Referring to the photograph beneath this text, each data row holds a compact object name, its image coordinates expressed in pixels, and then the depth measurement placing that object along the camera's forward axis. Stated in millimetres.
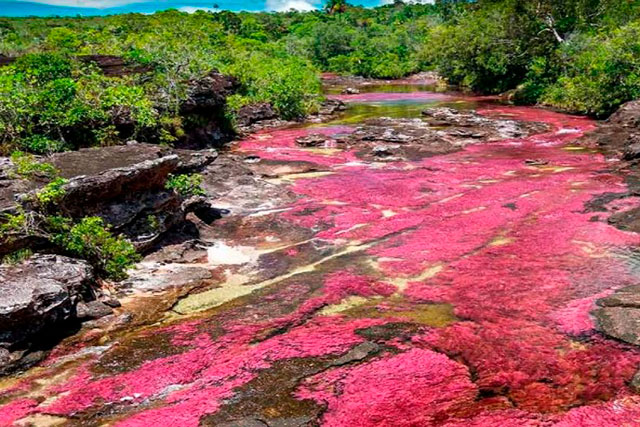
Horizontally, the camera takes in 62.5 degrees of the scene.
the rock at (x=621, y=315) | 10125
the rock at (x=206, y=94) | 31730
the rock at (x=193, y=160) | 21170
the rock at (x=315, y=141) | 34719
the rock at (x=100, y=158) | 15555
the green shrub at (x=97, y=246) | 13758
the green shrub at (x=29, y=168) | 14281
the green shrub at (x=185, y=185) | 17516
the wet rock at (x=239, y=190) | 21266
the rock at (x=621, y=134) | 25938
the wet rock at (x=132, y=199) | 14711
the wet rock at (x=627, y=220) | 16062
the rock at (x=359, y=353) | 9758
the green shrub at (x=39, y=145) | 19872
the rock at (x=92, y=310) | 12070
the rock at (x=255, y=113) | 42719
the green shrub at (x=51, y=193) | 13273
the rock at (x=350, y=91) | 70856
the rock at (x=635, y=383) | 8426
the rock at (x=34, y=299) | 10445
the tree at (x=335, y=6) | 176375
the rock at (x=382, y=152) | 30525
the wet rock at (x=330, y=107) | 49809
